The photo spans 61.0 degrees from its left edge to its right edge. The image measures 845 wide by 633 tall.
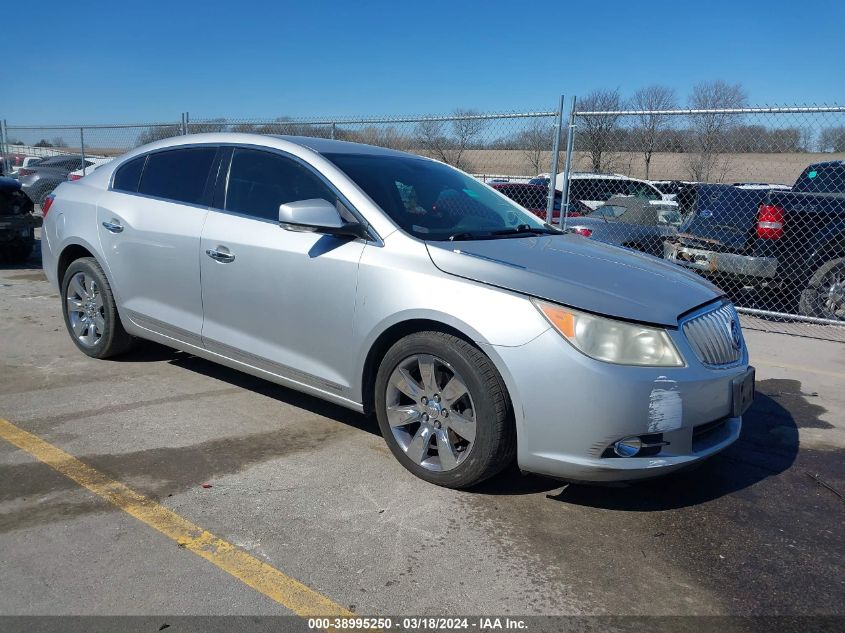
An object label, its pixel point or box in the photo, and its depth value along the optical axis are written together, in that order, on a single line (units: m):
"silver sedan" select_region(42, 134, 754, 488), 3.08
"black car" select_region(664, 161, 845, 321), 7.42
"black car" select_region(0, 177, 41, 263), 9.73
